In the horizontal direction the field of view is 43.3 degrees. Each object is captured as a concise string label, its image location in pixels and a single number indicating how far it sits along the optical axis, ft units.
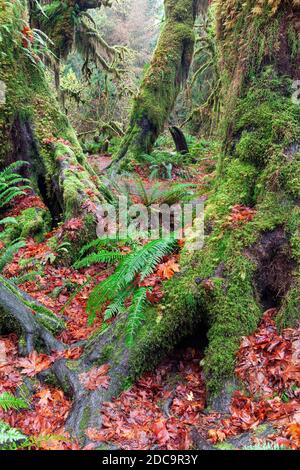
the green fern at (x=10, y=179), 19.80
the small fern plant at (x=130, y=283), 11.71
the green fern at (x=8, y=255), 15.37
